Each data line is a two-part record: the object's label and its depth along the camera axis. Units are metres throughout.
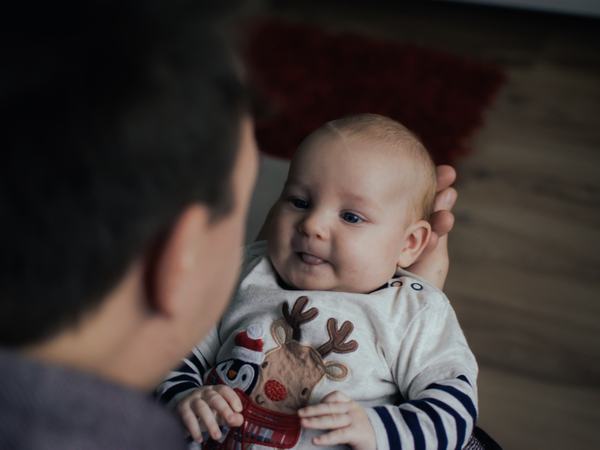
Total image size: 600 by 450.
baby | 0.85
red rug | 2.31
